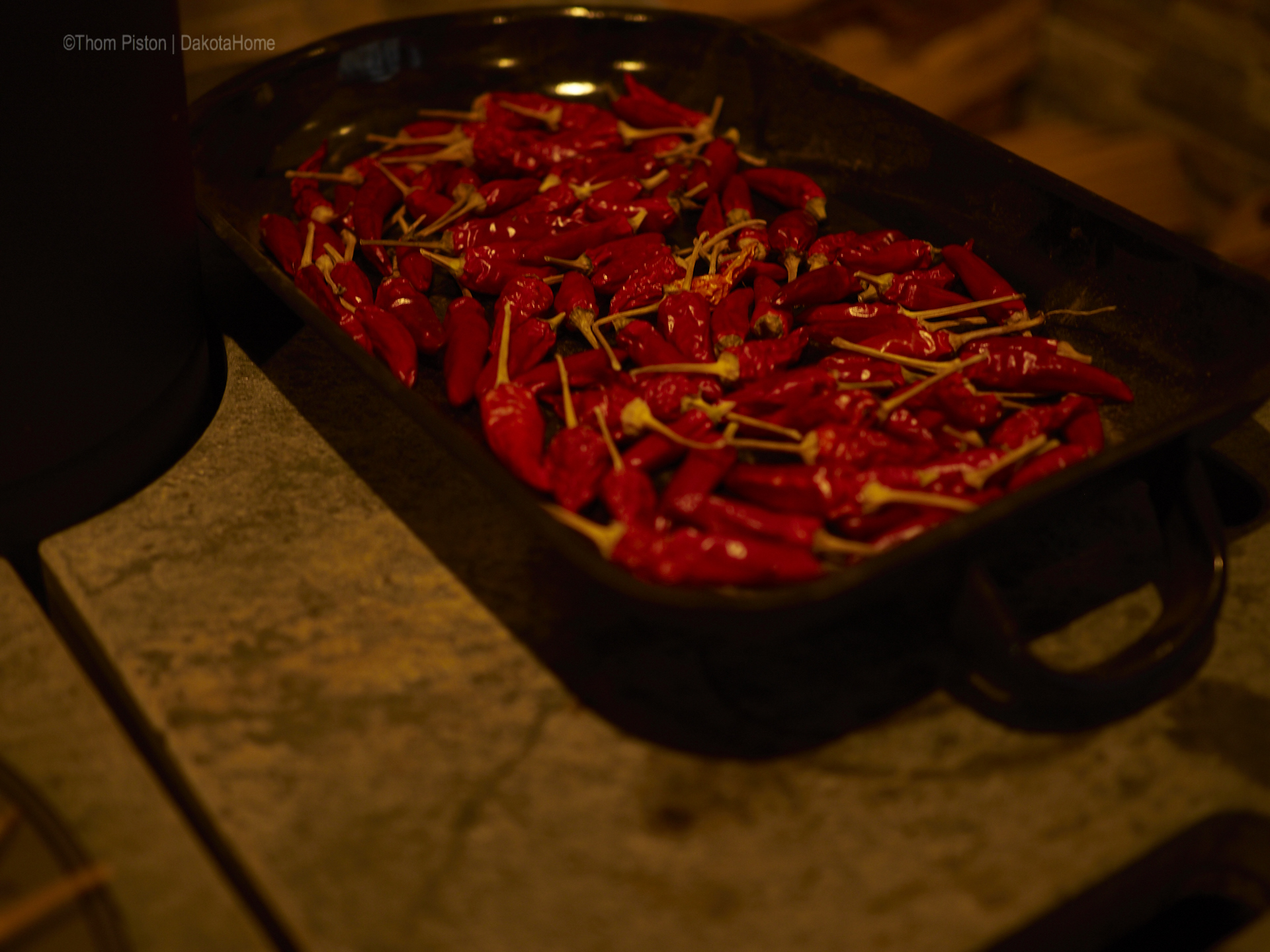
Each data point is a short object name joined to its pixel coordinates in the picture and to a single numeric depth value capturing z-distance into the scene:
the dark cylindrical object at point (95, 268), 0.50
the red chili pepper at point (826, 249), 0.66
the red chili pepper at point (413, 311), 0.62
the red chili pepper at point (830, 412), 0.58
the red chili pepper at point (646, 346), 0.61
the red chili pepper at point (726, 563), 0.51
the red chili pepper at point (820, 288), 0.63
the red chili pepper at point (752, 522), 0.53
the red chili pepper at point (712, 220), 0.68
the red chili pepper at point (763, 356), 0.60
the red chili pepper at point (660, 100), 0.74
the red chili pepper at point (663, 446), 0.56
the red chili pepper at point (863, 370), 0.60
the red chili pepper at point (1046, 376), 0.59
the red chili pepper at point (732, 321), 0.61
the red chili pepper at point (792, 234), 0.66
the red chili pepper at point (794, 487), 0.54
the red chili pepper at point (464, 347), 0.60
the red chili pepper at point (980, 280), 0.63
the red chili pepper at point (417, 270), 0.65
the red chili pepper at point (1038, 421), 0.58
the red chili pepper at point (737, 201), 0.68
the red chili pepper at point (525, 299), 0.63
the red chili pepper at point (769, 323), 0.62
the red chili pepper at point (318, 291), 0.63
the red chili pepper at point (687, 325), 0.62
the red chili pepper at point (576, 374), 0.60
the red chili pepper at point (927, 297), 0.63
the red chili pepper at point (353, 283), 0.64
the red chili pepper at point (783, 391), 0.58
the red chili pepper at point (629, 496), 0.54
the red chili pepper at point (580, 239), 0.67
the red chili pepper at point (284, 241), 0.65
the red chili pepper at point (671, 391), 0.59
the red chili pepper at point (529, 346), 0.61
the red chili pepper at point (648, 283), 0.64
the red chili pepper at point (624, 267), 0.65
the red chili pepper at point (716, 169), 0.70
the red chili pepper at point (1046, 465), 0.55
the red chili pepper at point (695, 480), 0.54
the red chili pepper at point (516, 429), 0.56
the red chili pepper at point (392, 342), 0.61
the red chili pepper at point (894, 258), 0.65
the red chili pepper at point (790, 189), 0.68
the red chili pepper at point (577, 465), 0.55
